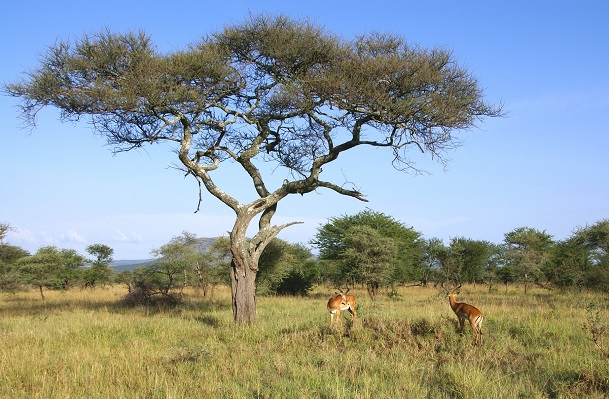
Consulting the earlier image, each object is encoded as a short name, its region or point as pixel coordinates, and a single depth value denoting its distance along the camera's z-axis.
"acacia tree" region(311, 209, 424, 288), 25.80
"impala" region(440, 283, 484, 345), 9.20
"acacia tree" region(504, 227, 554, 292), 31.59
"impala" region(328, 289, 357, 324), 11.74
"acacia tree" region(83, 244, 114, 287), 39.75
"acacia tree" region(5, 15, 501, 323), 13.20
